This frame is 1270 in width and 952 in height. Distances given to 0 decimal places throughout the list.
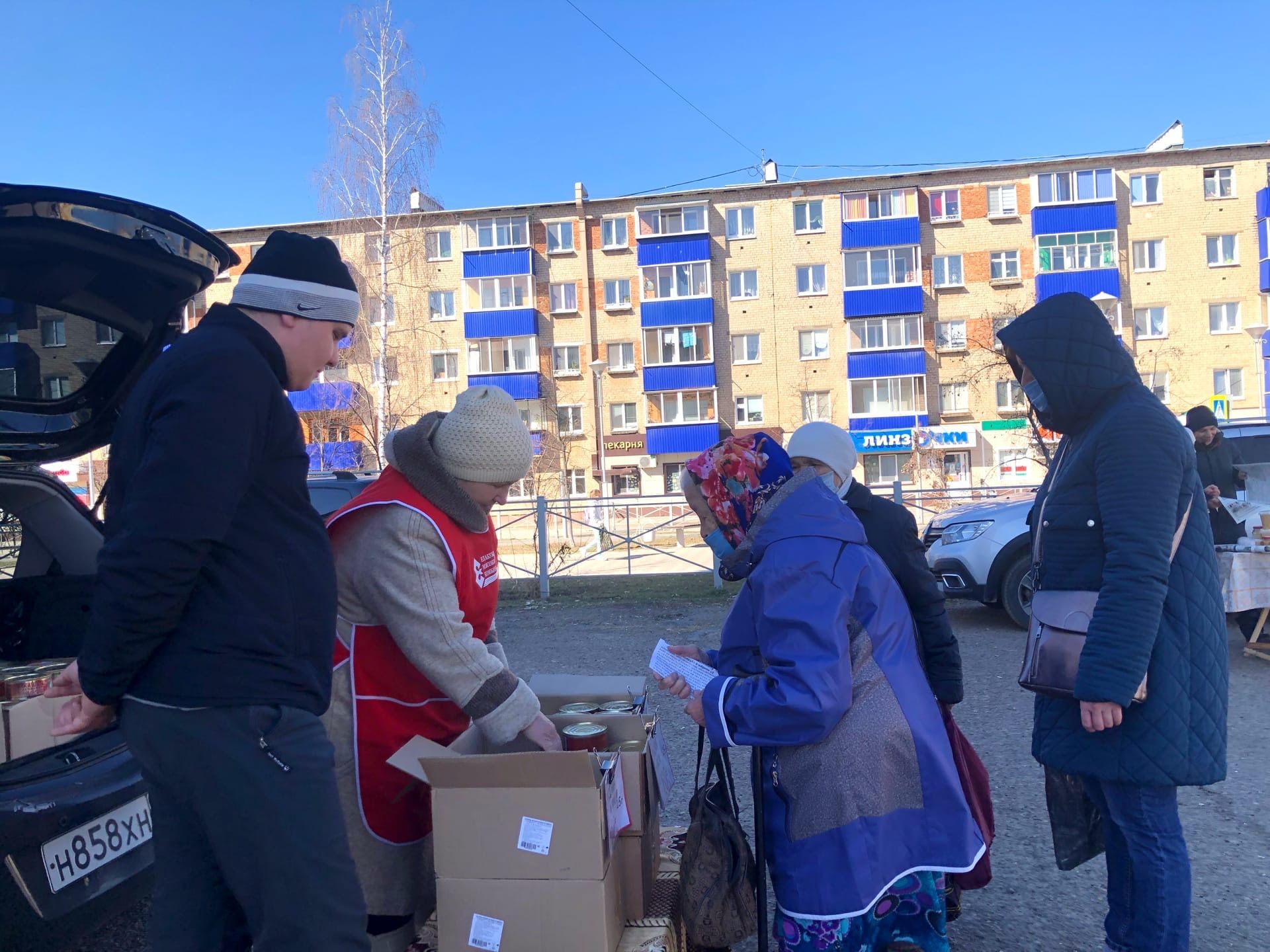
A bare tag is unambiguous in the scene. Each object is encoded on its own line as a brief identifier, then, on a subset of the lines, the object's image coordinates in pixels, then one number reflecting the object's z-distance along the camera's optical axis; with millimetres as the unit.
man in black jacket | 1648
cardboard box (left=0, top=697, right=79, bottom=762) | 2844
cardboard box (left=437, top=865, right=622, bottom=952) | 2059
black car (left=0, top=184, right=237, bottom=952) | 2369
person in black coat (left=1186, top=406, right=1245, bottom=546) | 7449
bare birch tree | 24344
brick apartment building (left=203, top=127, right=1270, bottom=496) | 36594
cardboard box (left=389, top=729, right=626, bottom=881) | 2027
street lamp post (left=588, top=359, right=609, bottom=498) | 34838
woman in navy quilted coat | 2293
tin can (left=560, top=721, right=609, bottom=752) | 2395
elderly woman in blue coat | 2072
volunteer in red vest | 2186
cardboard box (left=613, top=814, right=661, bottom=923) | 2289
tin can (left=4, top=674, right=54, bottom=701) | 3045
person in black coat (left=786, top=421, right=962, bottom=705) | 3545
